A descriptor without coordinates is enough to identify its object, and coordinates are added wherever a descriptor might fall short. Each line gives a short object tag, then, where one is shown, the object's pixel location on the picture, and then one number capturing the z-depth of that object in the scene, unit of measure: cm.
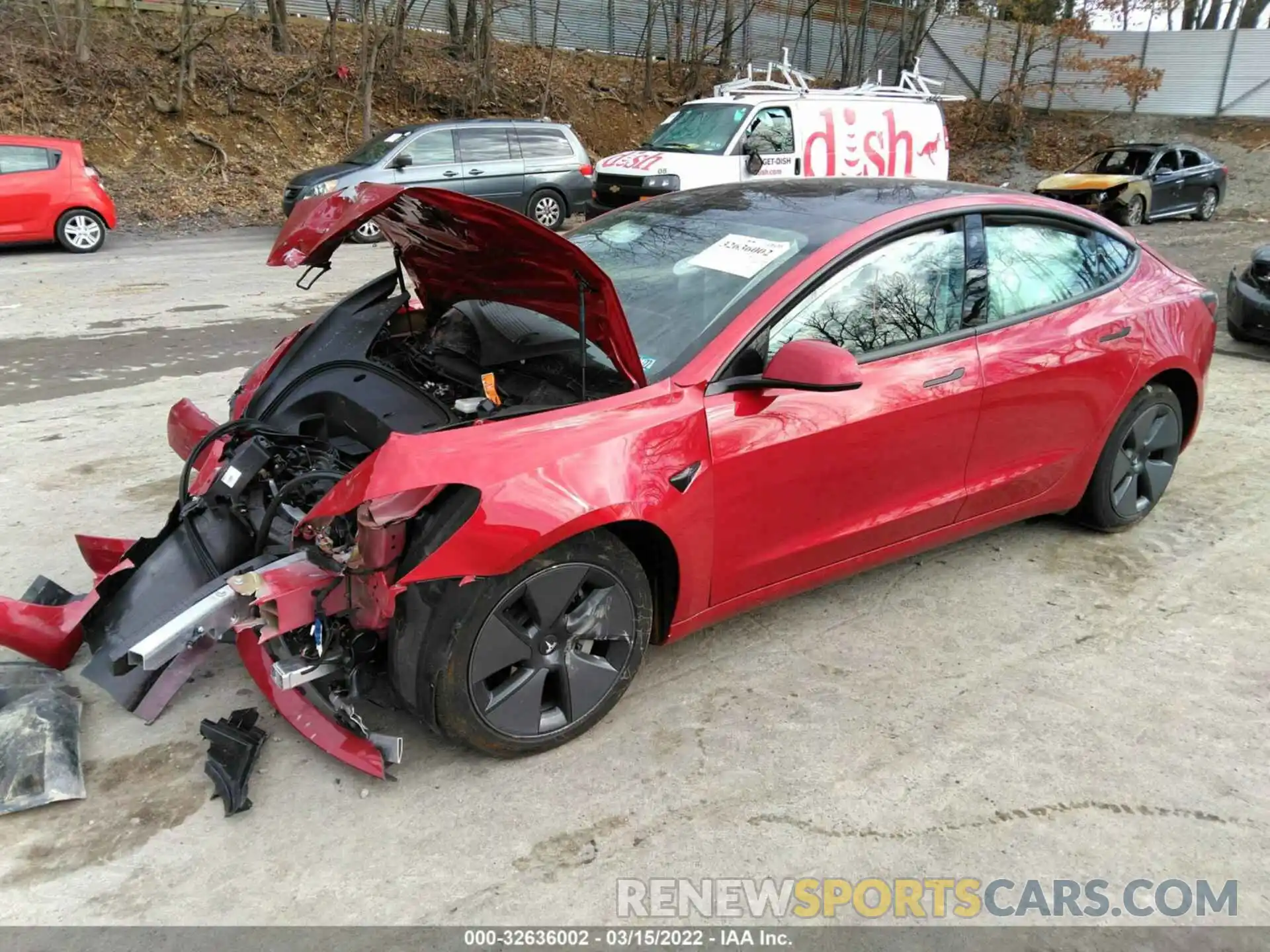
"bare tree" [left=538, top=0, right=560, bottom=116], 2227
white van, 1237
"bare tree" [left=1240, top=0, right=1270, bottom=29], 3108
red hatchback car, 1169
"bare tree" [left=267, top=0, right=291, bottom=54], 2005
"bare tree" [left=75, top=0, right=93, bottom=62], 1731
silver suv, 1376
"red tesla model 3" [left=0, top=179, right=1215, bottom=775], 256
